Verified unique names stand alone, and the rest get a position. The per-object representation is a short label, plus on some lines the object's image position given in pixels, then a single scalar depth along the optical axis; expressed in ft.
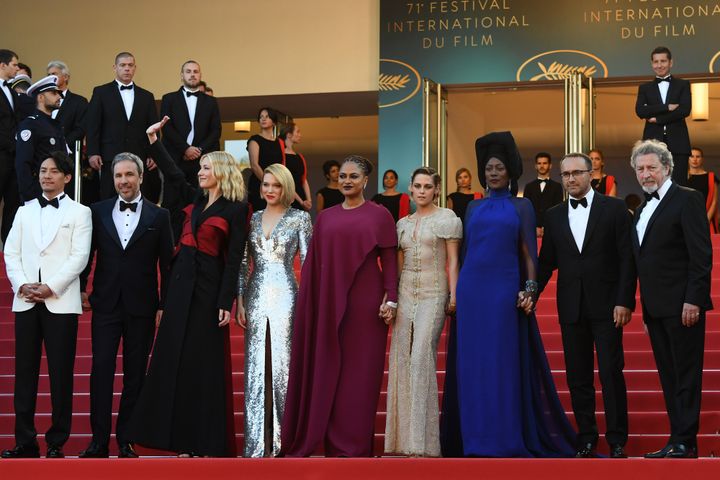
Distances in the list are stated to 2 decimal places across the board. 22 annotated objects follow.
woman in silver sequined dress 35.78
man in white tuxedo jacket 35.82
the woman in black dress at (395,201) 67.38
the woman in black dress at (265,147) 57.45
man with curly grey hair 33.33
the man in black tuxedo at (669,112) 54.89
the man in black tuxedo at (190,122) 52.79
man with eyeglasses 34.60
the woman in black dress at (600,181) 66.33
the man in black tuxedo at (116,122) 51.98
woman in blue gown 34.42
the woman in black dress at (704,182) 69.41
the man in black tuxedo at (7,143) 51.85
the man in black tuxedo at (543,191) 65.11
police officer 47.35
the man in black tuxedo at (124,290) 36.12
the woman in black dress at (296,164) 59.35
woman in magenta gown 35.11
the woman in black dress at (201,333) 35.54
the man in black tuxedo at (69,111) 55.18
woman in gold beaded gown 34.83
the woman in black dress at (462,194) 67.91
